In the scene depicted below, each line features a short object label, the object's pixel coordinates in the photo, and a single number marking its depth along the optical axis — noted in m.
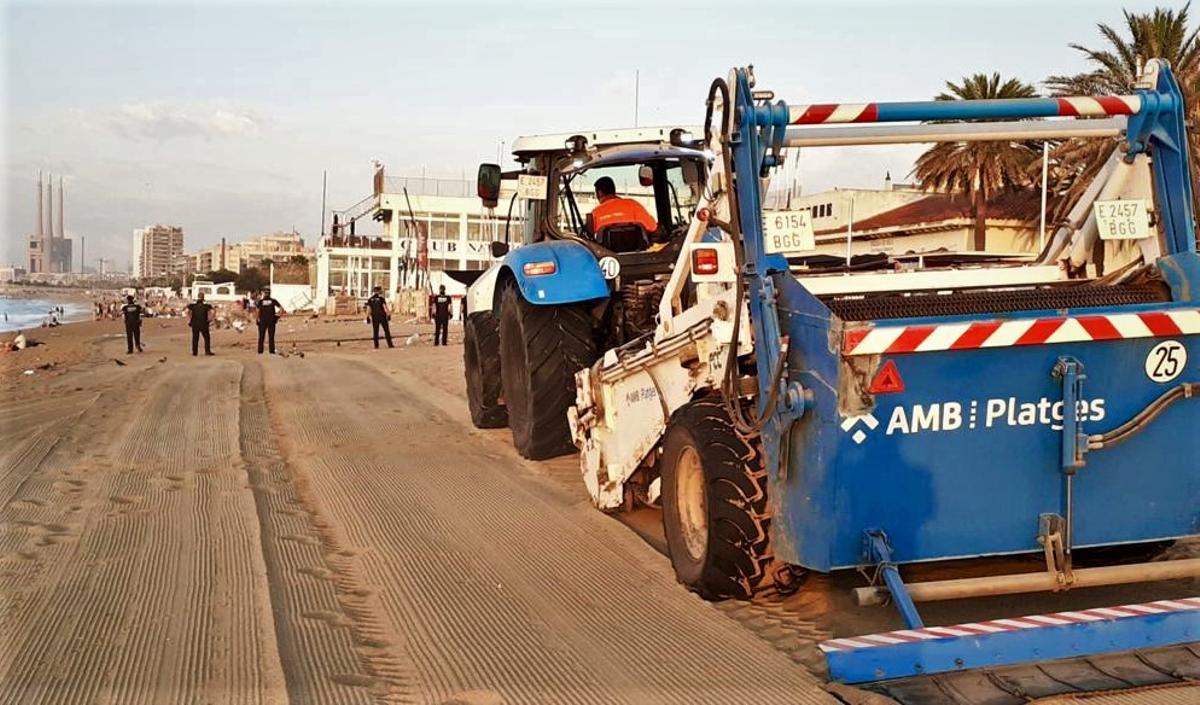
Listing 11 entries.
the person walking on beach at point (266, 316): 21.98
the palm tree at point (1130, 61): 21.62
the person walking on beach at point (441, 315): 23.91
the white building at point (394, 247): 53.34
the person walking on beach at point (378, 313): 24.09
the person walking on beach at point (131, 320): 23.69
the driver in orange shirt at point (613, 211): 7.91
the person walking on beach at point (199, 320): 22.14
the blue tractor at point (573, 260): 7.29
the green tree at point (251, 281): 109.60
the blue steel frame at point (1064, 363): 3.44
